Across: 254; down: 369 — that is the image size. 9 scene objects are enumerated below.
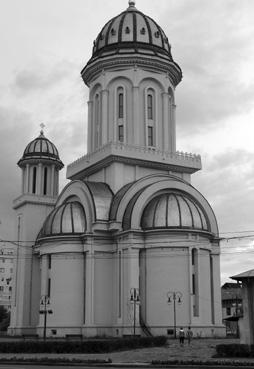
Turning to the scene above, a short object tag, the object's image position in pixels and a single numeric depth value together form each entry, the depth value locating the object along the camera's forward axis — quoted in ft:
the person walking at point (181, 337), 110.42
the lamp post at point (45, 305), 136.58
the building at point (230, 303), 220.29
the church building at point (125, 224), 142.31
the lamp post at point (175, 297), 139.23
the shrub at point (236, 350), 80.72
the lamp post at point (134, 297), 135.03
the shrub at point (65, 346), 96.99
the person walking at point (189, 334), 120.50
